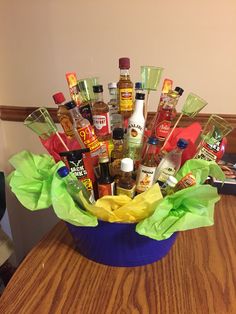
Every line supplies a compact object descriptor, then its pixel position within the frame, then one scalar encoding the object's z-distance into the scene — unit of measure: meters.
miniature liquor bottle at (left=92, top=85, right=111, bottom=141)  0.69
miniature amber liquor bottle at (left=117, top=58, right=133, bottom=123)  0.69
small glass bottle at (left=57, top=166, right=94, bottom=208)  0.59
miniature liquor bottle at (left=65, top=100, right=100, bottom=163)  0.65
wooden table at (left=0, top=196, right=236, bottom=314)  0.56
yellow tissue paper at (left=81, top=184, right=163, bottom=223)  0.56
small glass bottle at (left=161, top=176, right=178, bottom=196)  0.61
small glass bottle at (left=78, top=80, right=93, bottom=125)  0.71
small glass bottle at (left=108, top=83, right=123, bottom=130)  0.75
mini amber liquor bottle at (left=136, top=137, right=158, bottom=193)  0.64
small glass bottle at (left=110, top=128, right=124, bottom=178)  0.66
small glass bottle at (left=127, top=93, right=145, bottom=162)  0.67
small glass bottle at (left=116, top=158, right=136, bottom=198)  0.63
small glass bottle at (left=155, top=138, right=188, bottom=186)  0.67
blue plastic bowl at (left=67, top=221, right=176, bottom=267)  0.58
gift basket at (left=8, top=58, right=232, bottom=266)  0.57
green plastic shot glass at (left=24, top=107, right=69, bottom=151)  0.71
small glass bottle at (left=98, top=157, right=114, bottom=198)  0.64
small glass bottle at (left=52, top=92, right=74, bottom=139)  0.69
